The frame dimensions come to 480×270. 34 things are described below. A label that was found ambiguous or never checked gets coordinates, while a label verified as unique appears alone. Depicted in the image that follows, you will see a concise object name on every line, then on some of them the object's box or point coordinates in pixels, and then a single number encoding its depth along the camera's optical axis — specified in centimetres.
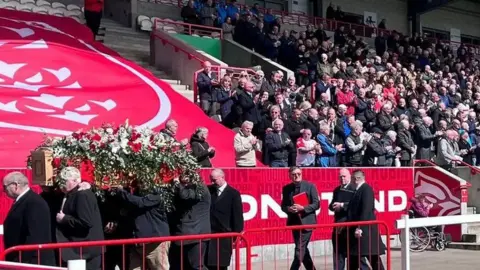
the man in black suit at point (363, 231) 1059
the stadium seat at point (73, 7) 2409
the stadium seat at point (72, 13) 2372
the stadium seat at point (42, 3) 2362
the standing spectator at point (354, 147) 1702
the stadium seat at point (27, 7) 2309
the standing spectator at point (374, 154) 1733
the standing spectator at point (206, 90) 1802
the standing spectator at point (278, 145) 1550
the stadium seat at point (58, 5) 2406
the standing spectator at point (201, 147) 1325
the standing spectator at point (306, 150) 1566
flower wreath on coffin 927
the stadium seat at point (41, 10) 2324
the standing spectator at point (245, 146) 1452
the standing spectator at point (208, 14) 2442
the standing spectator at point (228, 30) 2456
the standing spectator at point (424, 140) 2006
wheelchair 1659
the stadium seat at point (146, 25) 2506
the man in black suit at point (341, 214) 1095
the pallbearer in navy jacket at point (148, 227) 913
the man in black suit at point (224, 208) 1020
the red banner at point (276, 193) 1405
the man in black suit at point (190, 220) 948
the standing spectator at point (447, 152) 1947
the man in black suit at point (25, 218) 771
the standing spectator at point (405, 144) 1878
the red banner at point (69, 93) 1430
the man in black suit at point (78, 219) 817
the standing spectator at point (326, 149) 1639
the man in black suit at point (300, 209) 1147
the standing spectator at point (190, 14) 2431
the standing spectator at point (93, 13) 2119
